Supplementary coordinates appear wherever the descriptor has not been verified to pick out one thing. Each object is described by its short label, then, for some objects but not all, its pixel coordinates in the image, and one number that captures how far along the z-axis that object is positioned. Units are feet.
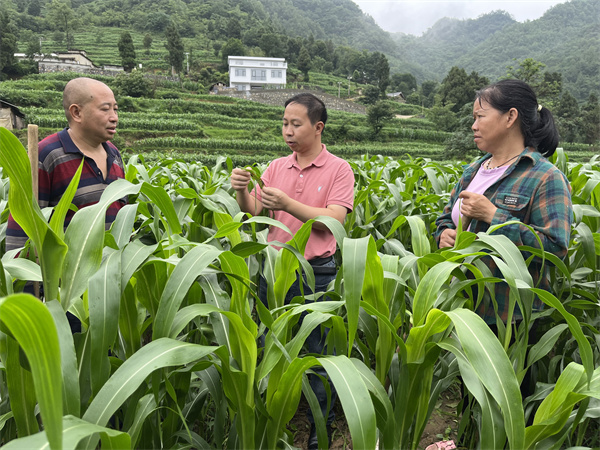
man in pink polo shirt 5.86
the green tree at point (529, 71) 122.11
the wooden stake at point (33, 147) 3.46
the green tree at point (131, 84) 117.67
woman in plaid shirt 4.84
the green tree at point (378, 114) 120.16
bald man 6.08
